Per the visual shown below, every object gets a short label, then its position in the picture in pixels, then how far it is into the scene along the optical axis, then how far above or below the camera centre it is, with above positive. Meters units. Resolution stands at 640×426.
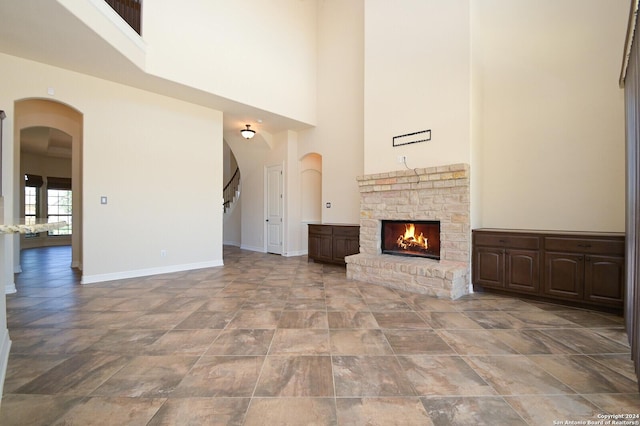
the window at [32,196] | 9.03 +0.62
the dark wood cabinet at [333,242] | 5.63 -0.59
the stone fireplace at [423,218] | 3.87 -0.16
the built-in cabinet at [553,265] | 3.08 -0.63
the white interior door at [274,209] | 7.46 +0.15
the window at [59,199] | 9.75 +0.54
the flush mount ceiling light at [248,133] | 6.64 +1.96
